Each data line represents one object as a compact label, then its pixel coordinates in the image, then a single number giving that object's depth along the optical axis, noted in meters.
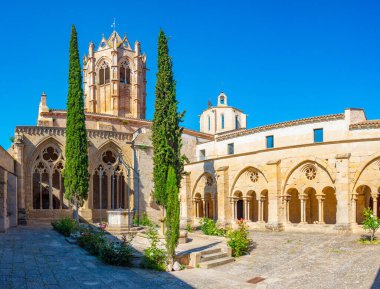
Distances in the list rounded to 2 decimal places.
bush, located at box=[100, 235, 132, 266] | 13.95
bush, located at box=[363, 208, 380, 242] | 18.55
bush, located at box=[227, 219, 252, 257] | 17.30
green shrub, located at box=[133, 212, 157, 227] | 29.79
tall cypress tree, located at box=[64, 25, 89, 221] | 25.89
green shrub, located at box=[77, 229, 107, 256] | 15.59
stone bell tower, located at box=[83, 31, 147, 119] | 44.66
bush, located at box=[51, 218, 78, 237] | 21.28
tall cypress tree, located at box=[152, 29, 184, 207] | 21.72
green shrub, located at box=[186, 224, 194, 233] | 25.06
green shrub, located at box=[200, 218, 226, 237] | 22.77
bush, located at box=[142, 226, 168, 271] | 13.84
